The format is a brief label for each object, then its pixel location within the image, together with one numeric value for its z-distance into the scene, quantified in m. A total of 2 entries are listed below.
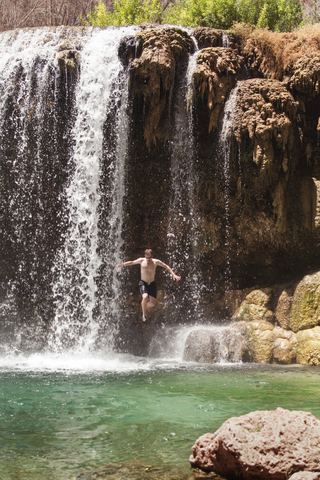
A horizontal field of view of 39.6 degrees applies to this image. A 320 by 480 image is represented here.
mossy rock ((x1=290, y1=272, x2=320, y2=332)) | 10.02
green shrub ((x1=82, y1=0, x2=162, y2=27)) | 19.00
